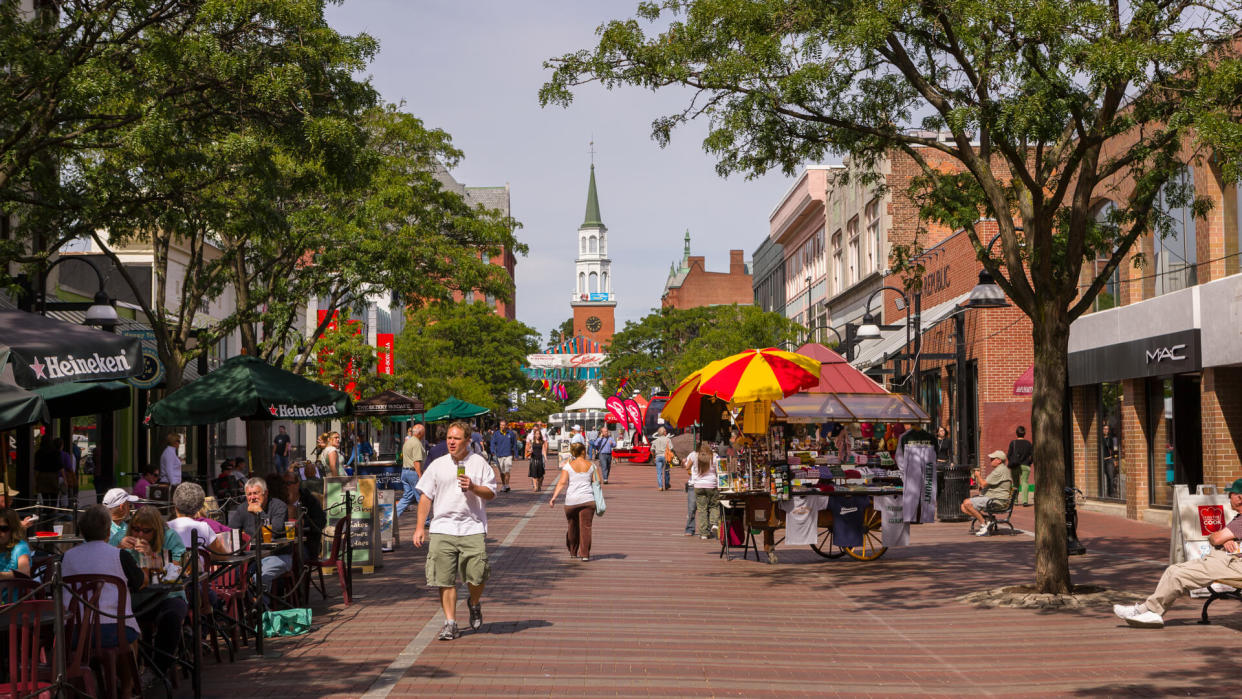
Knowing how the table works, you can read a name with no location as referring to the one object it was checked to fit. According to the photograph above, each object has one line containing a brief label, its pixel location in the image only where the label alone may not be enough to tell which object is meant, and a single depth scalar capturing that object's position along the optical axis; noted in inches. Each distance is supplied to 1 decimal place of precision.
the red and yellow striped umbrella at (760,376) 649.6
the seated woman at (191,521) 414.6
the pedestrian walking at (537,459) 1438.2
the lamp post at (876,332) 1090.7
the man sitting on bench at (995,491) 844.0
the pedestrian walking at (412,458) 1016.2
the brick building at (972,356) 1323.8
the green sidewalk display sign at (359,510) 627.6
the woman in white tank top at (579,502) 698.8
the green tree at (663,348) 2839.6
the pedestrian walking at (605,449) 1587.1
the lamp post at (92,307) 767.7
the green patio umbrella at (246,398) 608.4
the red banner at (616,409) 2271.2
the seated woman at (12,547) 347.9
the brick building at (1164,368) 843.4
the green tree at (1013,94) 496.7
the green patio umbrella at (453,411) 1478.8
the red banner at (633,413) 2325.2
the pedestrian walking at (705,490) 815.7
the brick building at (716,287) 5807.1
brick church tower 7199.8
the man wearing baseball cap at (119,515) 447.5
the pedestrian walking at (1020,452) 966.4
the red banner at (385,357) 2250.2
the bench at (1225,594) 454.9
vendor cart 699.4
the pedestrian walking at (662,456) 1515.7
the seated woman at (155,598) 349.4
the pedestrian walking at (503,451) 1382.9
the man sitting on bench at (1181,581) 451.5
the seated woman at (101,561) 315.9
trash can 976.9
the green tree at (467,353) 2628.0
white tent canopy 2810.0
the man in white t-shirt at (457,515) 446.0
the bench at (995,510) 839.7
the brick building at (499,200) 5969.5
